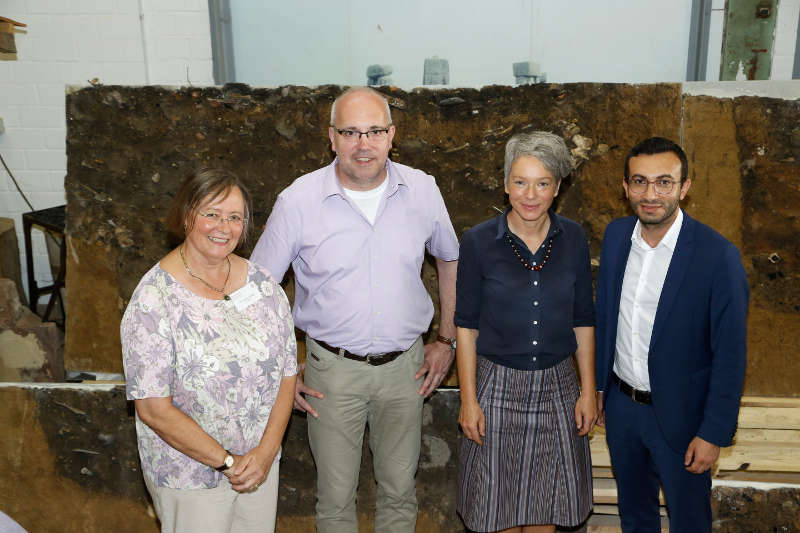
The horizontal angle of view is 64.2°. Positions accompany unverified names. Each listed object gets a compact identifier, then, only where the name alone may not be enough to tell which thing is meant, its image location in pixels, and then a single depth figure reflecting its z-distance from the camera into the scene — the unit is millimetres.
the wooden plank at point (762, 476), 2471
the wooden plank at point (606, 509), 2434
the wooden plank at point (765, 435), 2500
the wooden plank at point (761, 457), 2449
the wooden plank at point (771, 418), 2496
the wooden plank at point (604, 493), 2410
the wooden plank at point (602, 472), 2521
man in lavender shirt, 1959
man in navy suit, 1683
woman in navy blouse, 1835
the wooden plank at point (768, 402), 2566
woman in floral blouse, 1575
